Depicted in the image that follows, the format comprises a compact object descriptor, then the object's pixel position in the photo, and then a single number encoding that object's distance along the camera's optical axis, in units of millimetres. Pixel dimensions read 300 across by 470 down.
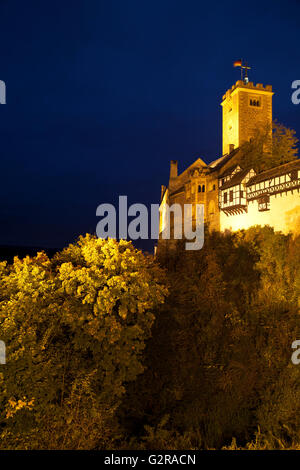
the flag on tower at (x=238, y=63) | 48856
